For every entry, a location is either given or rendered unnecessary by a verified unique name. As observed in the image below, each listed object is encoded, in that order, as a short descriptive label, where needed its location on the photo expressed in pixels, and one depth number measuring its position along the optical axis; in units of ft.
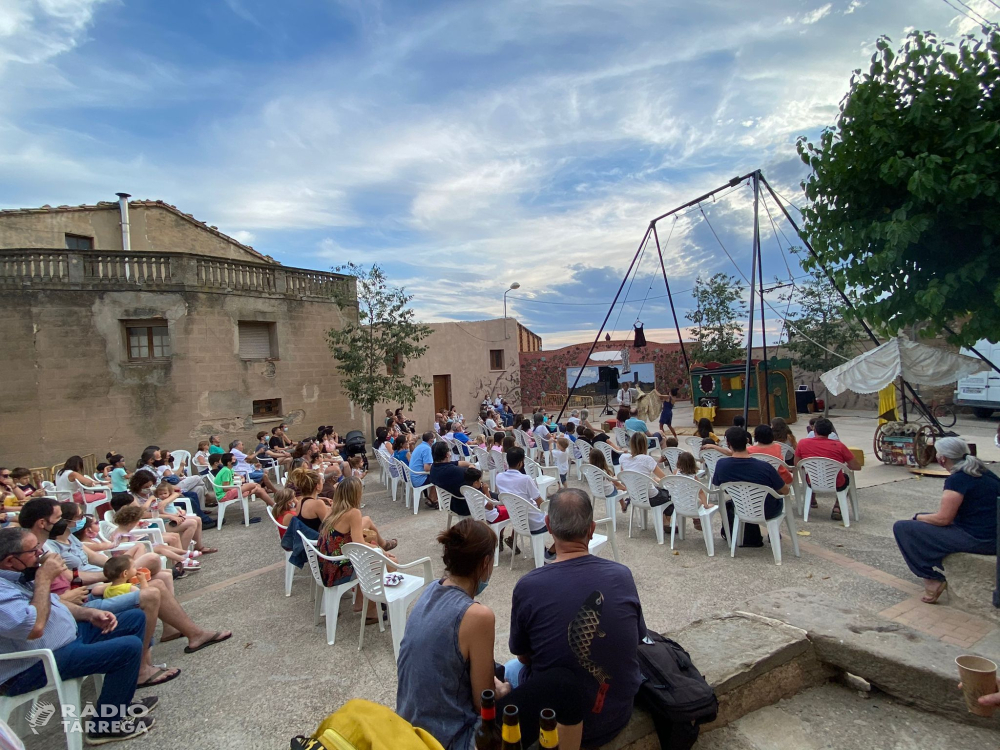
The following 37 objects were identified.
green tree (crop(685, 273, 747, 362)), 70.95
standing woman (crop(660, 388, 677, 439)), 47.70
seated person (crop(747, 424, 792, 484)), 19.15
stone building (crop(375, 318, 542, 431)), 73.77
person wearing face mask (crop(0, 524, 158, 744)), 9.17
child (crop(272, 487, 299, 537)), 18.66
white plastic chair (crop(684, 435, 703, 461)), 36.39
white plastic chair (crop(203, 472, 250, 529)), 26.50
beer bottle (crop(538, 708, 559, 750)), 5.51
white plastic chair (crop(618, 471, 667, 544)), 20.11
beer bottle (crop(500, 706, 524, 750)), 5.58
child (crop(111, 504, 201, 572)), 15.75
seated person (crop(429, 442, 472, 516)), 20.88
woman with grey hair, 13.07
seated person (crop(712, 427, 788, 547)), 17.04
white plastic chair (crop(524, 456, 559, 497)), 23.19
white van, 47.54
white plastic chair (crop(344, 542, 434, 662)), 12.37
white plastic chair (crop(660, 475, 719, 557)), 18.37
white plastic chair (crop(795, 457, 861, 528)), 20.26
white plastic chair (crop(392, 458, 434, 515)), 27.45
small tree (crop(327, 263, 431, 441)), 48.44
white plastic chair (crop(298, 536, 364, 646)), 13.66
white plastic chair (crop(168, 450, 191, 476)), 34.49
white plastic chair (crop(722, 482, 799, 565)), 17.12
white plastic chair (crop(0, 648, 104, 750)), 9.00
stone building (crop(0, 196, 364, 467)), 38.63
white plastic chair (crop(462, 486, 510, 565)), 18.75
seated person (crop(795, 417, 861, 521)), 20.33
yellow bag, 5.15
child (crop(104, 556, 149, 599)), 11.76
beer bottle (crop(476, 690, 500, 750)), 5.98
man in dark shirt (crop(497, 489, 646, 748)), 6.64
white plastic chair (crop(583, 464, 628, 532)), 21.18
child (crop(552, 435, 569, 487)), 28.07
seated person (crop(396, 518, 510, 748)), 6.72
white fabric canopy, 28.30
